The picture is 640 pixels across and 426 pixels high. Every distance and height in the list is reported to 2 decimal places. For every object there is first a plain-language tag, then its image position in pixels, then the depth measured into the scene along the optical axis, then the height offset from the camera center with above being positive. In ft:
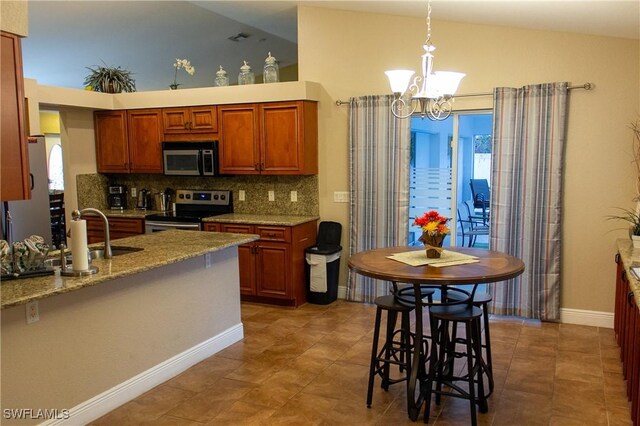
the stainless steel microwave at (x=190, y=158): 18.65 +0.51
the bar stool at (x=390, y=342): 10.16 -3.46
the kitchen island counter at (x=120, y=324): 8.57 -3.02
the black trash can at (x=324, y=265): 17.04 -3.09
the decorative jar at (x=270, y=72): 18.19 +3.48
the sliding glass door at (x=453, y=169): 16.52 +0.01
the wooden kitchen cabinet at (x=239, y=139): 17.95 +1.13
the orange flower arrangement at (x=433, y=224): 10.45 -1.09
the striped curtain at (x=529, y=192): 14.71 -0.66
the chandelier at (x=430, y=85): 9.88 +1.63
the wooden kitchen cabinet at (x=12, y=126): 8.27 +0.77
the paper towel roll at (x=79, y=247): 9.37 -1.33
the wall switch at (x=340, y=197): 17.95 -0.90
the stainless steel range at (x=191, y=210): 18.38 -1.44
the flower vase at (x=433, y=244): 10.55 -1.51
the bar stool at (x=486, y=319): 10.23 -2.98
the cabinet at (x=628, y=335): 9.00 -3.44
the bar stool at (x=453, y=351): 9.39 -3.51
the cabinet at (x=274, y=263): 16.90 -3.00
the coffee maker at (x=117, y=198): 21.24 -1.02
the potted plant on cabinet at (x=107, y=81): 20.03 +3.57
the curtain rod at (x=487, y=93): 14.29 +2.26
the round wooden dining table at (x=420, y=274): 9.18 -1.87
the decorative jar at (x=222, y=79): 18.79 +3.35
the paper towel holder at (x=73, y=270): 9.27 -1.75
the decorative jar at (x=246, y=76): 18.47 +3.39
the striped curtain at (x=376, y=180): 16.79 -0.31
